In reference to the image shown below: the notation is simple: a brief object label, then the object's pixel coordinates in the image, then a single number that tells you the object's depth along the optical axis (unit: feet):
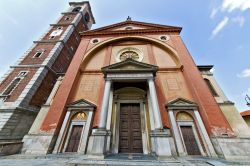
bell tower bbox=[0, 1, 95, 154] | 30.32
